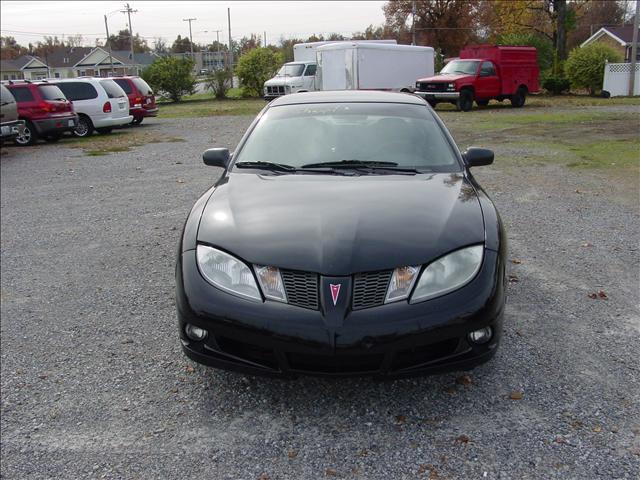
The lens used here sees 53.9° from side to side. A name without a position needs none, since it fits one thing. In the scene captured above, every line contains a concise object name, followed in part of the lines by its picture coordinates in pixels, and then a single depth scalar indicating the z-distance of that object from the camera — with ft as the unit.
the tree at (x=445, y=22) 177.06
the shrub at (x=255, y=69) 129.29
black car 9.69
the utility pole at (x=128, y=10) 259.80
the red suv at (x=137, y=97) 72.18
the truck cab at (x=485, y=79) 77.92
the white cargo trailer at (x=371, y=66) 88.33
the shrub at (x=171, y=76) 126.41
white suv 62.03
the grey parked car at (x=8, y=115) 48.52
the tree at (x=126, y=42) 391.04
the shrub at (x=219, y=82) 129.49
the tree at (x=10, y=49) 350.80
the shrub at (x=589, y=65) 100.63
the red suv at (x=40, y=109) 55.01
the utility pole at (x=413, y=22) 166.99
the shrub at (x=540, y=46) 113.91
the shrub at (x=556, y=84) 103.96
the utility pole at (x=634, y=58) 97.66
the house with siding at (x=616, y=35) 188.65
